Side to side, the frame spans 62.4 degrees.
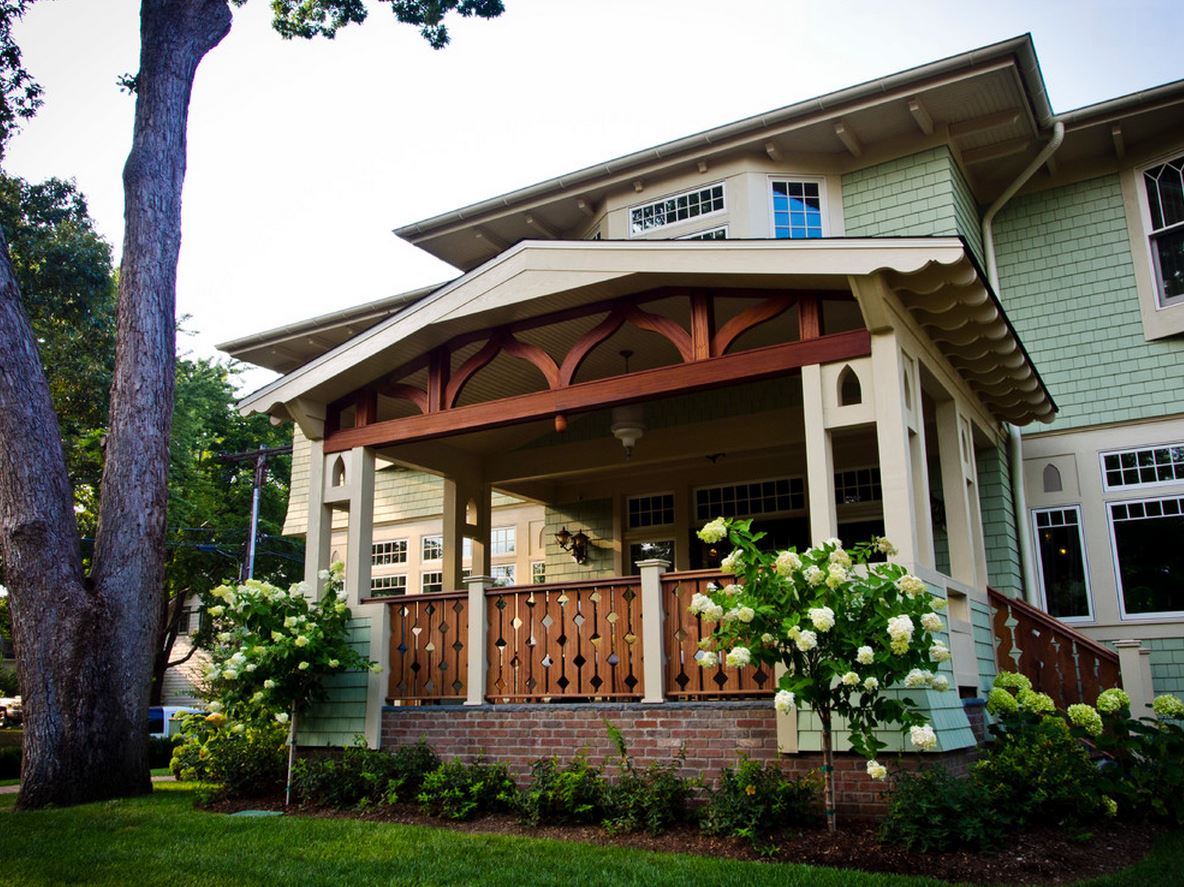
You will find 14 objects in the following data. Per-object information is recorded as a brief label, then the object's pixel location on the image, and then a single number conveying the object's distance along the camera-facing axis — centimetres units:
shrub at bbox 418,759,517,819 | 720
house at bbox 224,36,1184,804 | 712
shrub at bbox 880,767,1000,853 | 551
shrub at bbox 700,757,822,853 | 608
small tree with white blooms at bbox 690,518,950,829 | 551
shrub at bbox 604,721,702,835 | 649
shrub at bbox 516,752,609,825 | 683
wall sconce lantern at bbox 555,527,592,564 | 1238
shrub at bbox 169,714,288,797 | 858
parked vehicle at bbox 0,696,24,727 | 2556
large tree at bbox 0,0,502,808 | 830
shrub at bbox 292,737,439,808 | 775
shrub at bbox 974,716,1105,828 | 607
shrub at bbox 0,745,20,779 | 1473
